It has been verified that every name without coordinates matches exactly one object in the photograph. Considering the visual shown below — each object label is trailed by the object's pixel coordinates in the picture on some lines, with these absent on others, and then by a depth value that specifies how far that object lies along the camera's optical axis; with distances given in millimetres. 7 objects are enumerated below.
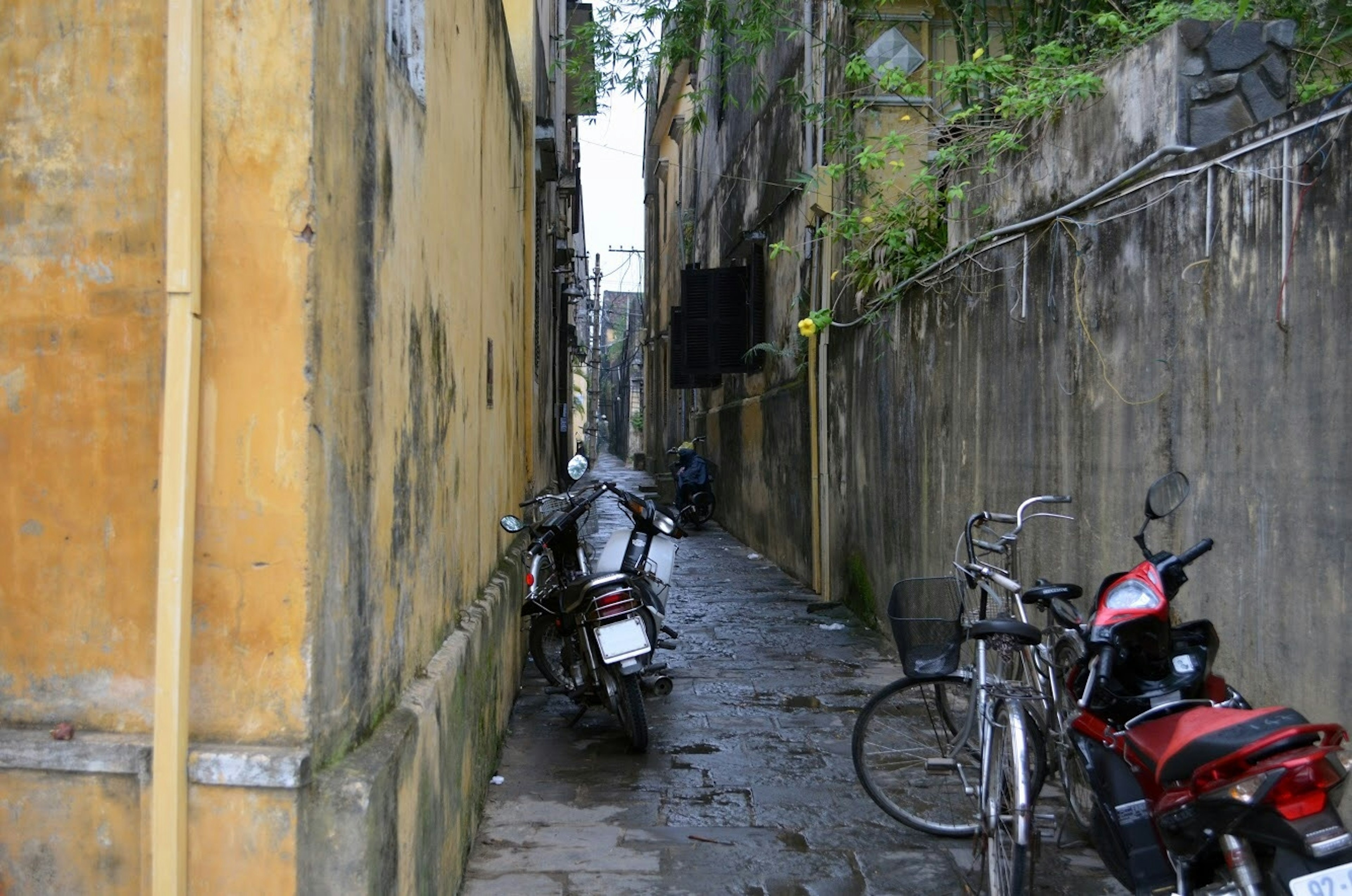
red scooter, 2508
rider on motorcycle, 17328
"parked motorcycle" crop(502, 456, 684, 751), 5641
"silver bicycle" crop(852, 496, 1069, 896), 3584
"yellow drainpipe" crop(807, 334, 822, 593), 10797
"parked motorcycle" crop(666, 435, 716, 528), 17203
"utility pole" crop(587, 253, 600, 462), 44656
